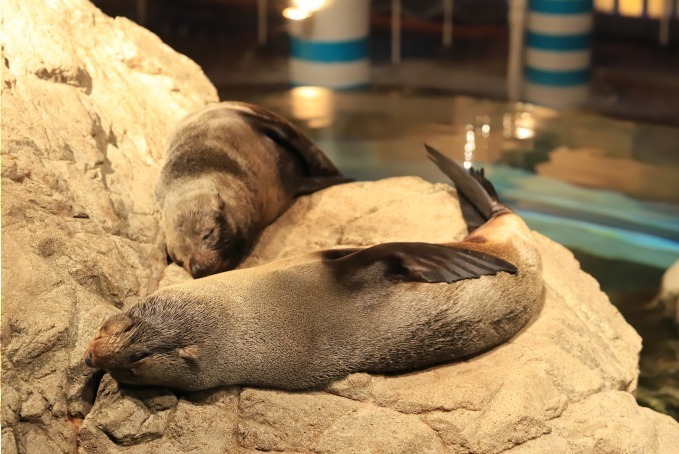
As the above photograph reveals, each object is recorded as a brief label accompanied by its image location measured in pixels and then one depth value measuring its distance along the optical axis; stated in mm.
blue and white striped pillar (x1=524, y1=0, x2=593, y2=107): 7184
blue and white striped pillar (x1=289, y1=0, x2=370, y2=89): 7062
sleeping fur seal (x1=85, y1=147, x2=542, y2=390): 3625
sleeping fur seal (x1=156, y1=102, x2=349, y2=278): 4711
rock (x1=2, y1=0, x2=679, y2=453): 3627
